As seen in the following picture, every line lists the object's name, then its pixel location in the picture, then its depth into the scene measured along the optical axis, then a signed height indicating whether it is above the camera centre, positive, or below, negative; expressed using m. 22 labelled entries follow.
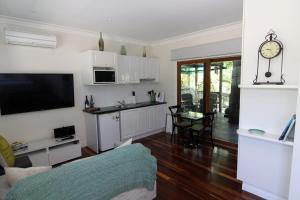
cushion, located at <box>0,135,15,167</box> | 2.10 -0.83
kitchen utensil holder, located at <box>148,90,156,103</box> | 5.18 -0.29
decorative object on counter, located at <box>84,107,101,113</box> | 3.74 -0.50
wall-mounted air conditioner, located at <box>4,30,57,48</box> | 2.89 +0.83
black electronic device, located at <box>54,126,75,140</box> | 3.37 -0.89
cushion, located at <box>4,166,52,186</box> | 1.34 -0.67
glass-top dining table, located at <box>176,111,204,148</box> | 3.74 -0.67
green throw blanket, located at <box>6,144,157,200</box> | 1.20 -0.71
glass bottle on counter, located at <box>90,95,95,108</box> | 3.97 -0.36
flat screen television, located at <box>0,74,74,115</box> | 2.95 -0.10
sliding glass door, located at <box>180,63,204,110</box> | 4.38 +0.00
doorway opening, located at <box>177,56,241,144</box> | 3.91 -0.08
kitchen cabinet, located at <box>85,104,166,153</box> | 3.67 -0.91
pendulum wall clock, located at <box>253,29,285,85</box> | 1.97 +0.41
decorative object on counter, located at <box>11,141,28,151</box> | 2.85 -0.98
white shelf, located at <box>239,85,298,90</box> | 1.82 -0.02
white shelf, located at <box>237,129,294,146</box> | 1.87 -0.59
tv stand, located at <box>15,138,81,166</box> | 2.95 -1.14
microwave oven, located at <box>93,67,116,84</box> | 3.68 +0.24
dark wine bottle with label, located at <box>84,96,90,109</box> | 3.92 -0.38
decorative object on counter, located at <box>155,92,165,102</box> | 5.07 -0.32
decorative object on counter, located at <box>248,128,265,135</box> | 2.14 -0.57
